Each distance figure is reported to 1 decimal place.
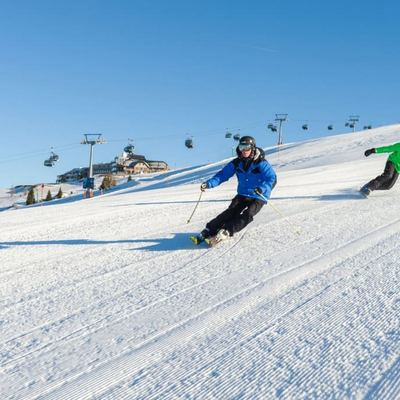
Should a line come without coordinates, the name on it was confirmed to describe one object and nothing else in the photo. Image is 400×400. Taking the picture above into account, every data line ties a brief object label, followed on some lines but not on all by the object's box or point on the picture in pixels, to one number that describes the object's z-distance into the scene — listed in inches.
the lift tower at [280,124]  2167.2
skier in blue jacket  233.5
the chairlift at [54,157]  1854.1
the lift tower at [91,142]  1659.8
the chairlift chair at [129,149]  1949.8
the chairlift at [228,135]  2295.8
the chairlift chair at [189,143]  2012.8
